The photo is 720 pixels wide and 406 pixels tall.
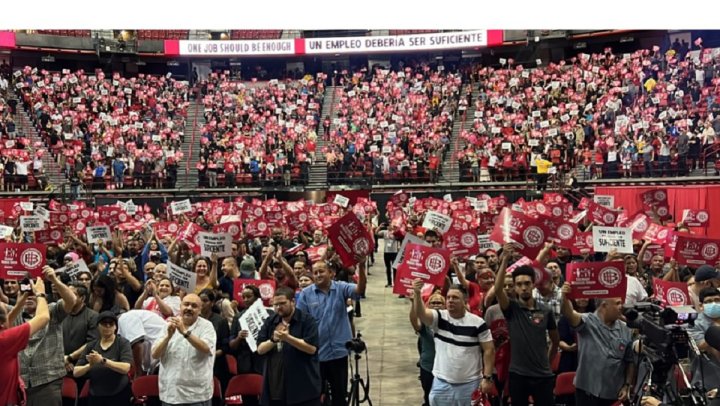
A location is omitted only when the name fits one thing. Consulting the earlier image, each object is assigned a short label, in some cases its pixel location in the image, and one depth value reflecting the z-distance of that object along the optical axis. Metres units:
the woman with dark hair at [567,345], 8.62
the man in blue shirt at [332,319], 8.98
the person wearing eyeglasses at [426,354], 8.62
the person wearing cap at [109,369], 8.00
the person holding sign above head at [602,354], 7.48
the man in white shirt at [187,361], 7.52
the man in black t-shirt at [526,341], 7.80
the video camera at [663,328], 5.99
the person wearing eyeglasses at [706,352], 6.85
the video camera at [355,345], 8.26
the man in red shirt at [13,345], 6.83
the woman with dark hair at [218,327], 8.70
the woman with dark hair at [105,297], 9.12
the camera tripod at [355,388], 8.51
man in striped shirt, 7.50
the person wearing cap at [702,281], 9.02
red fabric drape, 21.92
